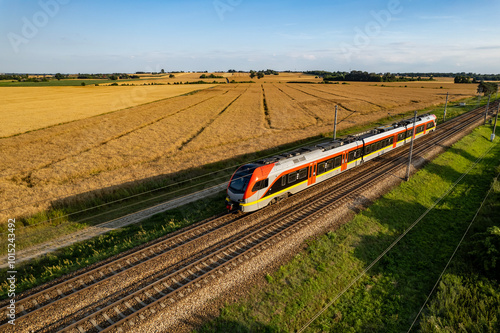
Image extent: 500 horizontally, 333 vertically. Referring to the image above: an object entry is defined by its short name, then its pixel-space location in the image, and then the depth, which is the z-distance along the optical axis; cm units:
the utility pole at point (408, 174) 2581
